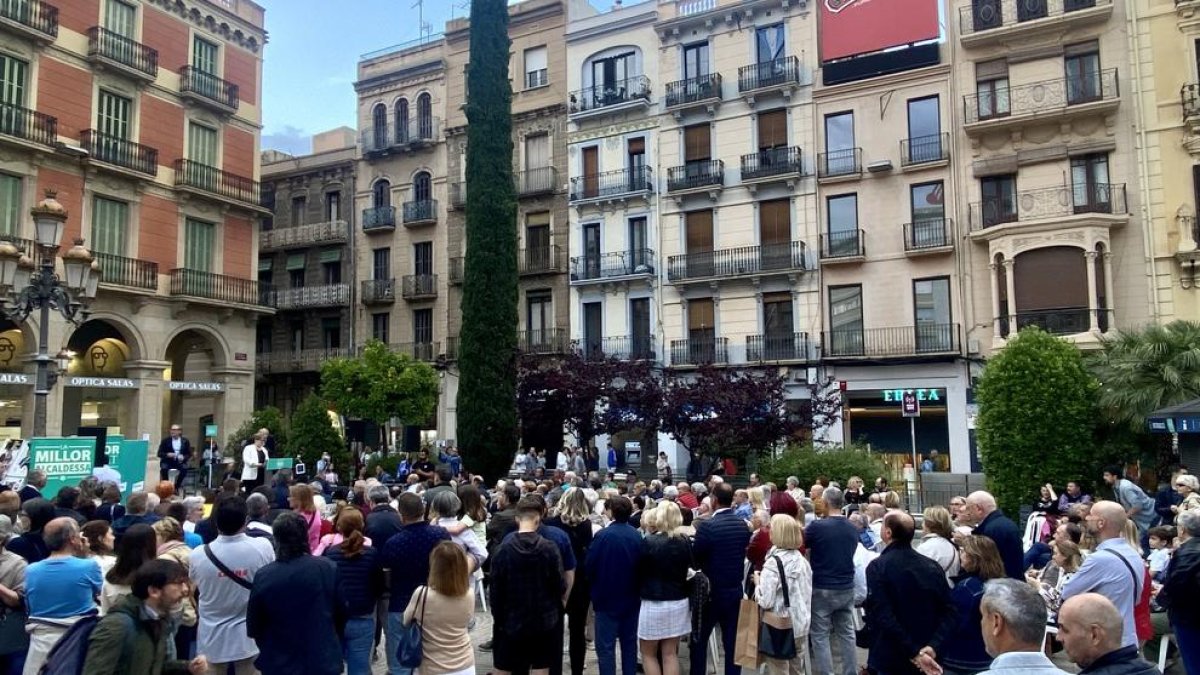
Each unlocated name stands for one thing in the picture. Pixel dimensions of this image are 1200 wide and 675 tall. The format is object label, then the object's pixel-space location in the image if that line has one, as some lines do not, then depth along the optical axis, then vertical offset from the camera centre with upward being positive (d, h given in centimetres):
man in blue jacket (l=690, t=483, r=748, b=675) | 787 -156
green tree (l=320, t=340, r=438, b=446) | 2991 +61
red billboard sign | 2852 +1238
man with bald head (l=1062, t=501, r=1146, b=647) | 604 -127
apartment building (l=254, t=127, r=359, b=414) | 3894 +622
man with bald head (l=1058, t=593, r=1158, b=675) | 360 -104
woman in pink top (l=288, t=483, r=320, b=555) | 837 -98
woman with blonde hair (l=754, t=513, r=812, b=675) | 747 -157
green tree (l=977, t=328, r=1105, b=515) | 1906 -66
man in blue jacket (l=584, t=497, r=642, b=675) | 761 -163
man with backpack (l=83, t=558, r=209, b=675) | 426 -111
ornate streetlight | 1260 +195
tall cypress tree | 1873 +302
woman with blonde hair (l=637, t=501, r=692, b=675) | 749 -162
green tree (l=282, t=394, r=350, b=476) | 2500 -93
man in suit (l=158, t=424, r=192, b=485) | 1944 -102
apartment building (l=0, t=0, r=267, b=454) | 2506 +715
